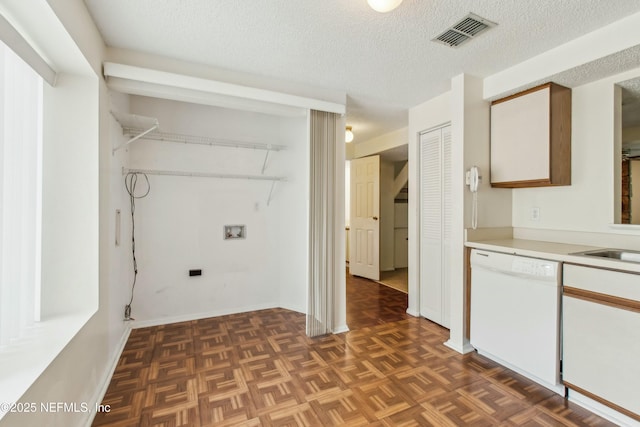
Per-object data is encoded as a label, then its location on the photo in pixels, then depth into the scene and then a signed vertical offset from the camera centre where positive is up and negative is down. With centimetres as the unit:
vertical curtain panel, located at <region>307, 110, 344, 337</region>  289 -11
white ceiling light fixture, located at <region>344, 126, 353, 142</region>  410 +110
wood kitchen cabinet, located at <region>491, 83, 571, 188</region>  233 +64
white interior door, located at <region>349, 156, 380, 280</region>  495 -8
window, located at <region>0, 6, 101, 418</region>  136 +11
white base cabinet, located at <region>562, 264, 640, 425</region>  164 -73
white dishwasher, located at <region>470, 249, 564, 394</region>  198 -74
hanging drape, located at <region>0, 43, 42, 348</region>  138 +9
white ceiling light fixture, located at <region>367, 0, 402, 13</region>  154 +111
